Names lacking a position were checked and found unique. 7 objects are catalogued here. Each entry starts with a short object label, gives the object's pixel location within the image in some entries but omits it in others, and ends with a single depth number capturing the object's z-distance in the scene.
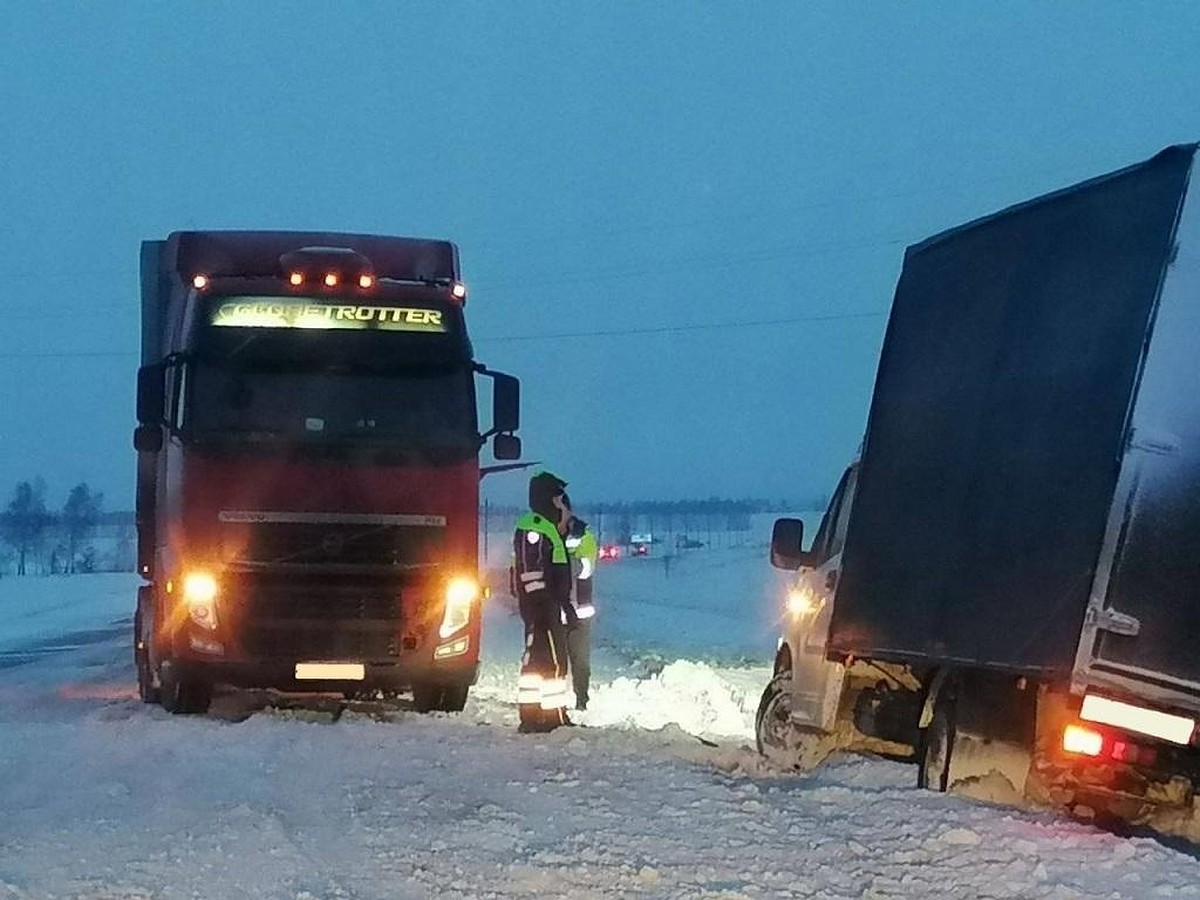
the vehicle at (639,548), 86.50
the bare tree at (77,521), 130.12
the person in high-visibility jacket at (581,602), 13.41
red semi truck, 12.35
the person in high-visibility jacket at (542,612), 11.70
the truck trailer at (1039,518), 6.87
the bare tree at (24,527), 128.38
